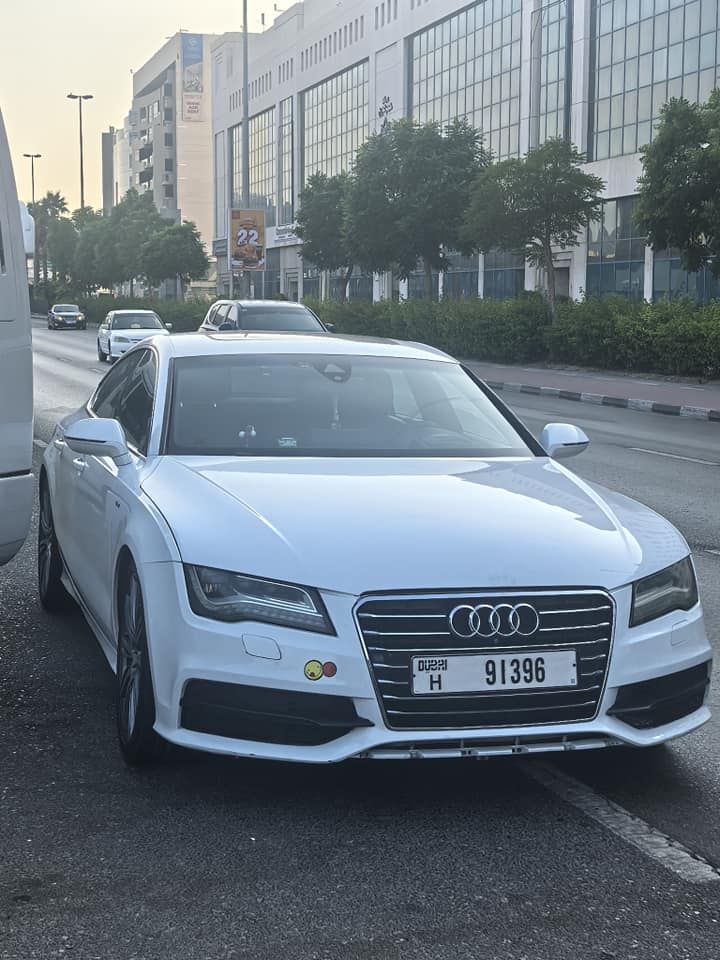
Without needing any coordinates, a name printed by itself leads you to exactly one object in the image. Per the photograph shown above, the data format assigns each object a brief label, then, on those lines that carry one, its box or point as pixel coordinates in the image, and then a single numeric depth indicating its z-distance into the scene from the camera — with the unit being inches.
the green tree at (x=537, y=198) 1397.6
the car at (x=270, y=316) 980.5
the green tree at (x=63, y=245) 4291.3
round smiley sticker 145.7
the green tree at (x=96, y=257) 3661.4
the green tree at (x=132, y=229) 3496.6
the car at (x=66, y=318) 2763.3
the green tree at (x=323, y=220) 2295.8
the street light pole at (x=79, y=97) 3821.4
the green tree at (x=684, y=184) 1035.9
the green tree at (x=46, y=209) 4878.9
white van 217.2
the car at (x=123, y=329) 1392.7
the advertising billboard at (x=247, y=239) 2133.4
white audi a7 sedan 146.7
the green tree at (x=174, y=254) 3169.3
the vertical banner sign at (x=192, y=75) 5167.3
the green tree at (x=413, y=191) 1718.8
